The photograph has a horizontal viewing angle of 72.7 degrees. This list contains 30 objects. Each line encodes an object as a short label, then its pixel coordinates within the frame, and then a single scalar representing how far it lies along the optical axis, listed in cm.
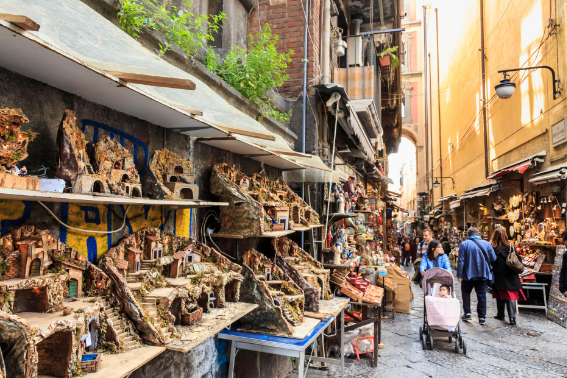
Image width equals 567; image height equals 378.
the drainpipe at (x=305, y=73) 626
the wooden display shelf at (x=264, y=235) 345
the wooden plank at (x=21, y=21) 120
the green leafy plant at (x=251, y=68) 439
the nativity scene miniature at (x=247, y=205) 346
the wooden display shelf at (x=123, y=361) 169
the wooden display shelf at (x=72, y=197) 138
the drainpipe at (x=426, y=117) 3381
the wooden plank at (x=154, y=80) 169
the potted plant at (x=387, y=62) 1169
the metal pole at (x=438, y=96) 2667
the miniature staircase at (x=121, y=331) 197
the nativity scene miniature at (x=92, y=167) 187
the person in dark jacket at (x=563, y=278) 539
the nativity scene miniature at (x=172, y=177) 266
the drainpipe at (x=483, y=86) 1463
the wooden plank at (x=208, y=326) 216
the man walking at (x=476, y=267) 695
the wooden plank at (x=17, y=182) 141
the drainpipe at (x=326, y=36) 730
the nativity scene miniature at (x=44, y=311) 143
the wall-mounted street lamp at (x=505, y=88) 878
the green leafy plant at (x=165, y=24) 271
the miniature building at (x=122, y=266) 231
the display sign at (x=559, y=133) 785
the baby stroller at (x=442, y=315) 548
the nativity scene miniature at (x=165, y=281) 212
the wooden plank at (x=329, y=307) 382
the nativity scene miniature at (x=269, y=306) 332
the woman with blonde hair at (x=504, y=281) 719
